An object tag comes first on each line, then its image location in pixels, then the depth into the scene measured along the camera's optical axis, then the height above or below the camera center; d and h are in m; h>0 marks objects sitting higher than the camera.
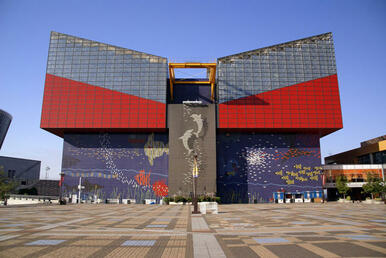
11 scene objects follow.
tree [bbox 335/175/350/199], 62.83 -0.18
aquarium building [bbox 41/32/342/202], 59.16 +13.36
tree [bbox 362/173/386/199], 59.62 -0.43
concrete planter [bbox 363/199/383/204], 53.88 -3.54
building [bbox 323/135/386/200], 66.94 +2.87
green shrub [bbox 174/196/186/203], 55.31 -2.90
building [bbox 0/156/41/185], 104.81 +6.27
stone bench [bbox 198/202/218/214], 29.78 -2.53
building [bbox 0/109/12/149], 109.38 +24.79
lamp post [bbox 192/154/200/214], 29.39 -2.39
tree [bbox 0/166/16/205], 48.07 -0.67
